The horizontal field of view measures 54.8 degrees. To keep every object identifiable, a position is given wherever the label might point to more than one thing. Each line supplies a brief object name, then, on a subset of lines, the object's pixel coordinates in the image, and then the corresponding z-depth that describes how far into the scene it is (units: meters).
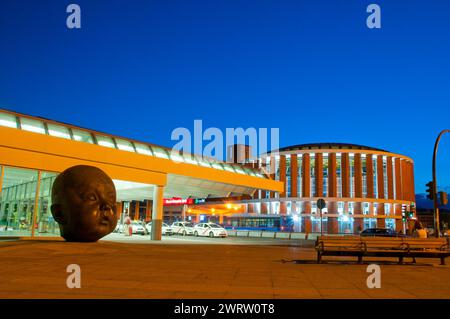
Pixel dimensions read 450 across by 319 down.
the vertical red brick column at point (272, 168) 88.12
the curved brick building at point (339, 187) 82.44
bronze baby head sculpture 17.38
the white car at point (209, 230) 40.00
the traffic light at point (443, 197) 21.81
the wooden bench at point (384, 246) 13.95
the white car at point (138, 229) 43.50
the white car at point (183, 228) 43.30
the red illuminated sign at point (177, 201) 50.86
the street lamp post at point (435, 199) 21.27
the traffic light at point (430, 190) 22.21
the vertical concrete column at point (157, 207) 28.75
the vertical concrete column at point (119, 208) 73.29
